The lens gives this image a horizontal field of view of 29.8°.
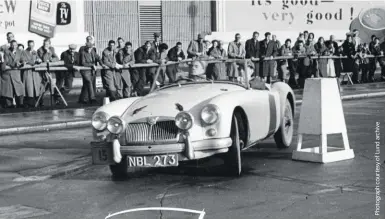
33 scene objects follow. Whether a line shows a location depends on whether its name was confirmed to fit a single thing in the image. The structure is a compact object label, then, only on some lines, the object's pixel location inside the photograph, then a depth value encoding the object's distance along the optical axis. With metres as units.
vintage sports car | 8.05
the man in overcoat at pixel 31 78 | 17.28
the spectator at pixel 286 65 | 21.98
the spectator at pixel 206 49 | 20.19
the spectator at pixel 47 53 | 18.31
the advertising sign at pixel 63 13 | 26.36
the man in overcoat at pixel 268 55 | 21.08
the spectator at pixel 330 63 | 23.18
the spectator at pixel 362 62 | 24.38
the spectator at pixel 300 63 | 22.73
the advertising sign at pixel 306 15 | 31.06
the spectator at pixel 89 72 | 17.80
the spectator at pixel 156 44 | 19.46
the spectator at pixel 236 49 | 19.77
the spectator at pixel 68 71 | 17.66
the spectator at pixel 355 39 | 24.62
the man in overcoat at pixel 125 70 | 18.38
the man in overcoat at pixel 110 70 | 18.03
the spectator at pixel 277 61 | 21.39
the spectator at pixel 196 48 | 19.77
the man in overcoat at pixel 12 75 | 17.03
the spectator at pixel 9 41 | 17.12
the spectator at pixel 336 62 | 23.72
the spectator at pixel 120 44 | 19.03
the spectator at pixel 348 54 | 24.00
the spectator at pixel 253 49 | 21.06
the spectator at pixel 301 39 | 23.12
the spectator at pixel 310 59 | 22.81
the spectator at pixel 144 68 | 19.00
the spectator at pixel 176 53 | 19.72
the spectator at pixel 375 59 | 25.33
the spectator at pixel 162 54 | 19.19
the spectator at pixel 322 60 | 23.09
